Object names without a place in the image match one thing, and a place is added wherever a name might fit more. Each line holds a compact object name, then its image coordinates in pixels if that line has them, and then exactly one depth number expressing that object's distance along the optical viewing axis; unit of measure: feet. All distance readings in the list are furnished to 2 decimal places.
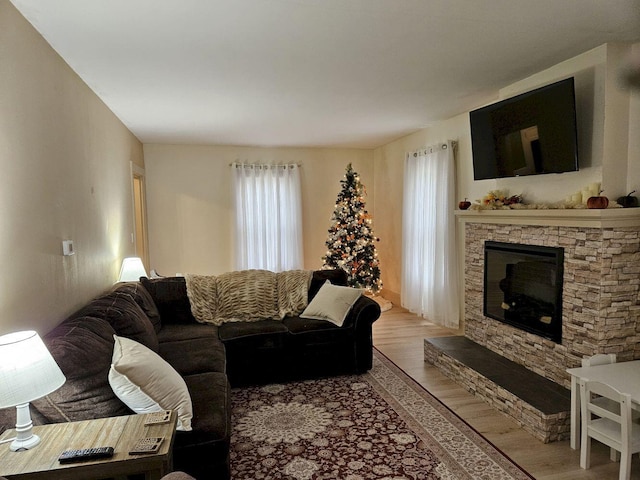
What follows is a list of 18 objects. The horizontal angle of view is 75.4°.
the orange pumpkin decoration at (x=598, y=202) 8.81
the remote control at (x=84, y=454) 5.00
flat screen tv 9.58
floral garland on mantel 9.93
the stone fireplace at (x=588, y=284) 8.89
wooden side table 4.91
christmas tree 20.54
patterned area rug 7.89
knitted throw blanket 13.05
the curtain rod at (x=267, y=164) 21.45
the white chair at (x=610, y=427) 7.04
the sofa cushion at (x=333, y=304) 12.61
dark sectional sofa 6.39
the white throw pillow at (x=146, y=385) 6.40
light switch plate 8.58
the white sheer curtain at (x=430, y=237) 16.30
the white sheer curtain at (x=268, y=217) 21.57
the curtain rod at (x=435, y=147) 16.06
